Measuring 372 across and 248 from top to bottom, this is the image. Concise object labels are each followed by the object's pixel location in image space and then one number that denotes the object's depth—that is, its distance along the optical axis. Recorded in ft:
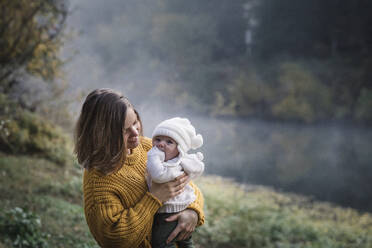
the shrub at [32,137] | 19.47
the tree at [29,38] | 19.98
